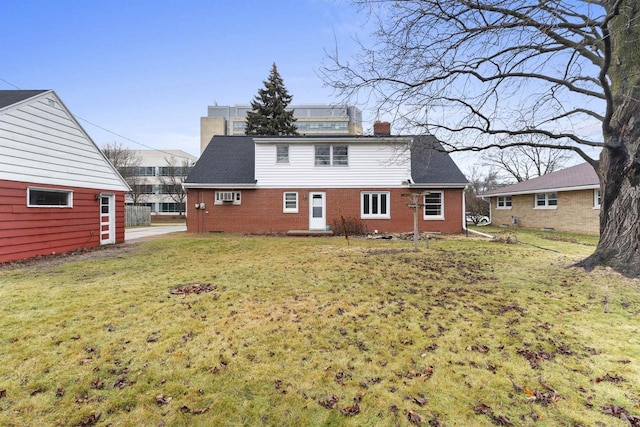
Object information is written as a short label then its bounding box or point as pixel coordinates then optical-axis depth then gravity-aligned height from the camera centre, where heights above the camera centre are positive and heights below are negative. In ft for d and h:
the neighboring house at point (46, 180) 26.76 +3.26
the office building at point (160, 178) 131.44 +14.75
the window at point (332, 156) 54.24 +9.48
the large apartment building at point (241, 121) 206.80 +61.73
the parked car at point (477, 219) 87.31 -3.39
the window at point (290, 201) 54.44 +1.45
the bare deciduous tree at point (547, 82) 18.70 +8.79
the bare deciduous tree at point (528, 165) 105.50 +15.40
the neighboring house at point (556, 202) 54.03 +1.06
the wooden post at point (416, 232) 34.24 -2.77
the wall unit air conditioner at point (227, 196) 53.48 +2.41
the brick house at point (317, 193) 53.67 +2.77
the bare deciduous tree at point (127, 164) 119.24 +19.49
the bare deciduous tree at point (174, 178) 131.14 +14.39
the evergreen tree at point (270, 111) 109.19 +35.74
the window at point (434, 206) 53.93 +0.31
